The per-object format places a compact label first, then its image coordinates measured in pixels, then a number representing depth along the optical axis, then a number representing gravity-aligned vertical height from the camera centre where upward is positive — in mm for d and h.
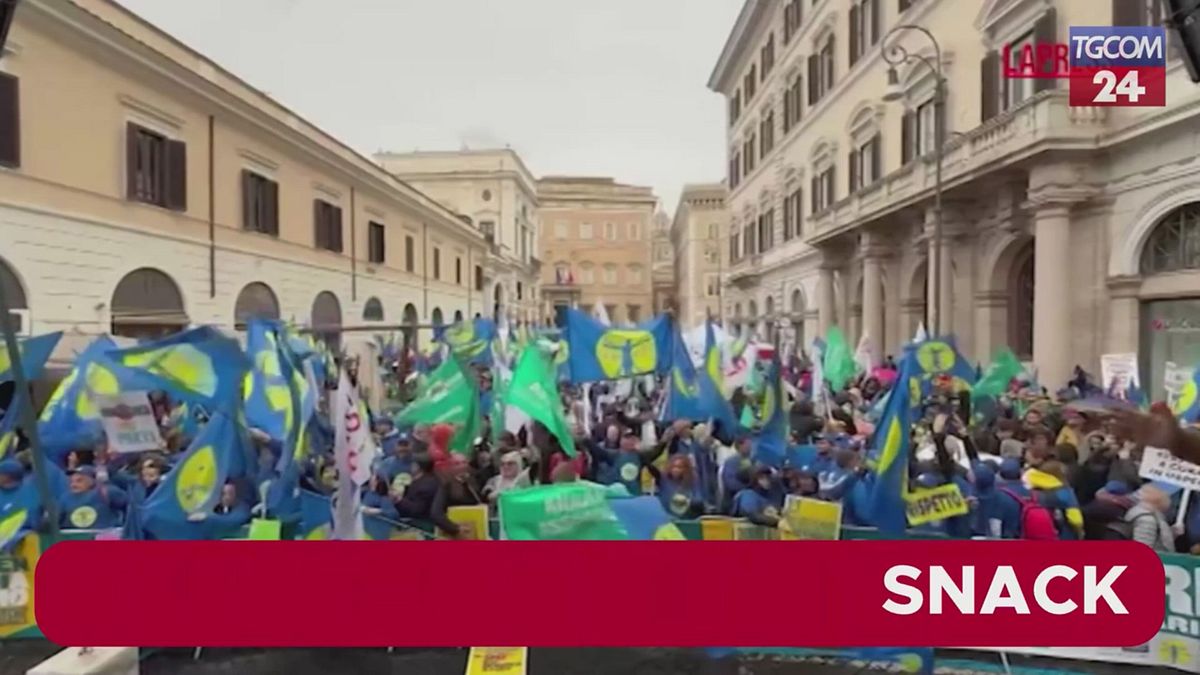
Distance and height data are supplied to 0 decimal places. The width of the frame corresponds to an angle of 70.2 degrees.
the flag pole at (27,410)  3592 -335
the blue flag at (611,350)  8945 -163
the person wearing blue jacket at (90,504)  5883 -1183
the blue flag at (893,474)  5230 -864
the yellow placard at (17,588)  5336 -1582
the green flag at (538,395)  7203 -527
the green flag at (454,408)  8352 -720
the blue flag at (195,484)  5125 -924
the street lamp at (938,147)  13016 +2954
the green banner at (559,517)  4016 -865
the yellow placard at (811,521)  5234 -1168
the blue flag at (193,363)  6180 -201
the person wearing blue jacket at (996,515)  5332 -1143
